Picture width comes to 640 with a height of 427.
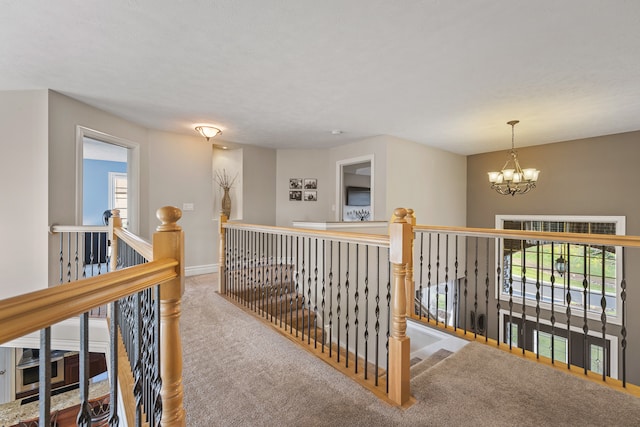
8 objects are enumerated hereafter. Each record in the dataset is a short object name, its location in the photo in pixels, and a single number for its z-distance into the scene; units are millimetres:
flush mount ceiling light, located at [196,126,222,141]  3992
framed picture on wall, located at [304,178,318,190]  5675
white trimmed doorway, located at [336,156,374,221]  5484
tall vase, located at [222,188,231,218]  5258
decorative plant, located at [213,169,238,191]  5410
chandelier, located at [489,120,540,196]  4113
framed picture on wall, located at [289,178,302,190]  5668
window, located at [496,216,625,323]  4770
